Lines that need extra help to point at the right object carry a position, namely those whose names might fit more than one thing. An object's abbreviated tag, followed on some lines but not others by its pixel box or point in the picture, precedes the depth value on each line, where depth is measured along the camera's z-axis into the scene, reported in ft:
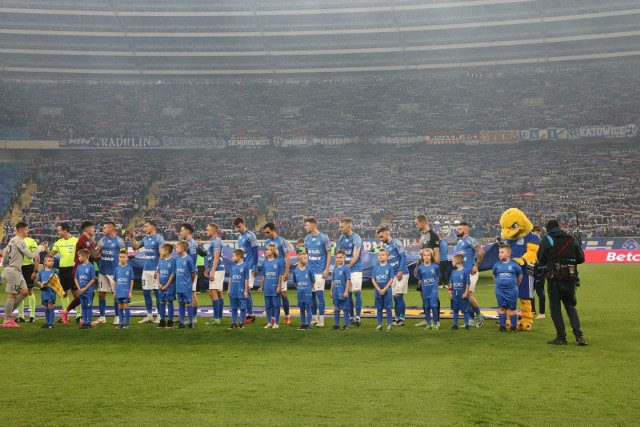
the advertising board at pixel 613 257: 116.67
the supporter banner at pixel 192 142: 163.32
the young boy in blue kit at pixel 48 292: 47.10
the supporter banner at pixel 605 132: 151.33
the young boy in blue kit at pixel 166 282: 46.60
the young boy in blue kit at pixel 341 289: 44.55
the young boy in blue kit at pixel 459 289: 44.16
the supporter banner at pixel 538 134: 155.84
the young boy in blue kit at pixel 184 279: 46.24
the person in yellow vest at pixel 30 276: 50.65
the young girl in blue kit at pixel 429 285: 43.73
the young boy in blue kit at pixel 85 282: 47.11
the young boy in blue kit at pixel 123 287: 45.98
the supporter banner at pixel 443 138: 161.07
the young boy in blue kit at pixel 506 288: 43.06
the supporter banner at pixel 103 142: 161.68
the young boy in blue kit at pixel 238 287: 45.83
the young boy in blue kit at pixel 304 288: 44.73
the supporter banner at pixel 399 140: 163.22
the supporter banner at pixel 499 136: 157.99
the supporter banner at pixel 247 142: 163.84
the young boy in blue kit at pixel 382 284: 44.45
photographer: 37.63
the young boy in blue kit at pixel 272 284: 45.60
